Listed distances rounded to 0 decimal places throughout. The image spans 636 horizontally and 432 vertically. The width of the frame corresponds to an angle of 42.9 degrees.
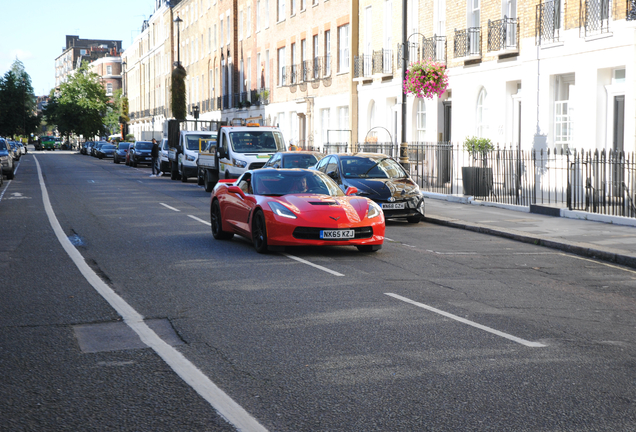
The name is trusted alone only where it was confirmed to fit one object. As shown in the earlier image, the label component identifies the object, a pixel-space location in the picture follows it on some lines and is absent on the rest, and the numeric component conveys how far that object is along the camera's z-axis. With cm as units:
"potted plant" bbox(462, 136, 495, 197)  2191
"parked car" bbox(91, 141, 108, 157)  7947
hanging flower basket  2606
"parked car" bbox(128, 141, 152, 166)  5478
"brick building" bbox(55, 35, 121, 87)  18150
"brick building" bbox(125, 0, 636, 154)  2022
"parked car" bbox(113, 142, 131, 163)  6375
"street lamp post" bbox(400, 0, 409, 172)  2236
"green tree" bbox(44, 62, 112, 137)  12138
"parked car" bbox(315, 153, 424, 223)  1719
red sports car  1169
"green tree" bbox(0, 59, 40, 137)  11831
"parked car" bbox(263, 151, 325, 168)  2156
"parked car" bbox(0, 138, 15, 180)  3328
